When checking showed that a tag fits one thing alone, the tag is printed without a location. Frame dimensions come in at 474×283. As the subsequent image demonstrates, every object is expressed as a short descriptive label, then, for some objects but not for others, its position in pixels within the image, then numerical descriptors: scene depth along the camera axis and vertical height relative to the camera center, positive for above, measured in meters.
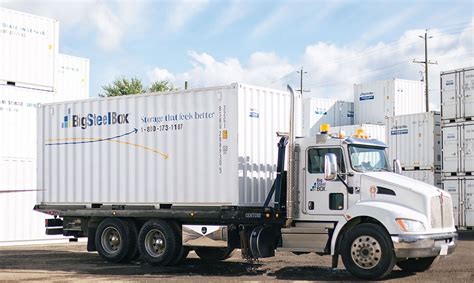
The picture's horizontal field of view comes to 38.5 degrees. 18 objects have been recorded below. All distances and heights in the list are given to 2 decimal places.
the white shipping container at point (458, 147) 21.33 +0.59
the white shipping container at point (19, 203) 18.53 -0.99
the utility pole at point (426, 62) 48.82 +7.69
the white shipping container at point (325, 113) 35.91 +2.89
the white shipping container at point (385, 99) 34.97 +3.52
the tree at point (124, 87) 50.53 +5.94
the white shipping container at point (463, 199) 21.39 -1.05
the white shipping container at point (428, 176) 24.09 -0.36
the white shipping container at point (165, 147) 12.95 +0.40
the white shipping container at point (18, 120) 18.86 +1.32
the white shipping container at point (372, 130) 30.50 +1.67
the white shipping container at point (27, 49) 18.86 +3.37
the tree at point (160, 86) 52.00 +6.18
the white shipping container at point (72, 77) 22.47 +3.02
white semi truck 11.54 -0.40
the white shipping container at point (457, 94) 21.02 +2.25
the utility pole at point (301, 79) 67.96 +8.68
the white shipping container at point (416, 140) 24.14 +0.95
